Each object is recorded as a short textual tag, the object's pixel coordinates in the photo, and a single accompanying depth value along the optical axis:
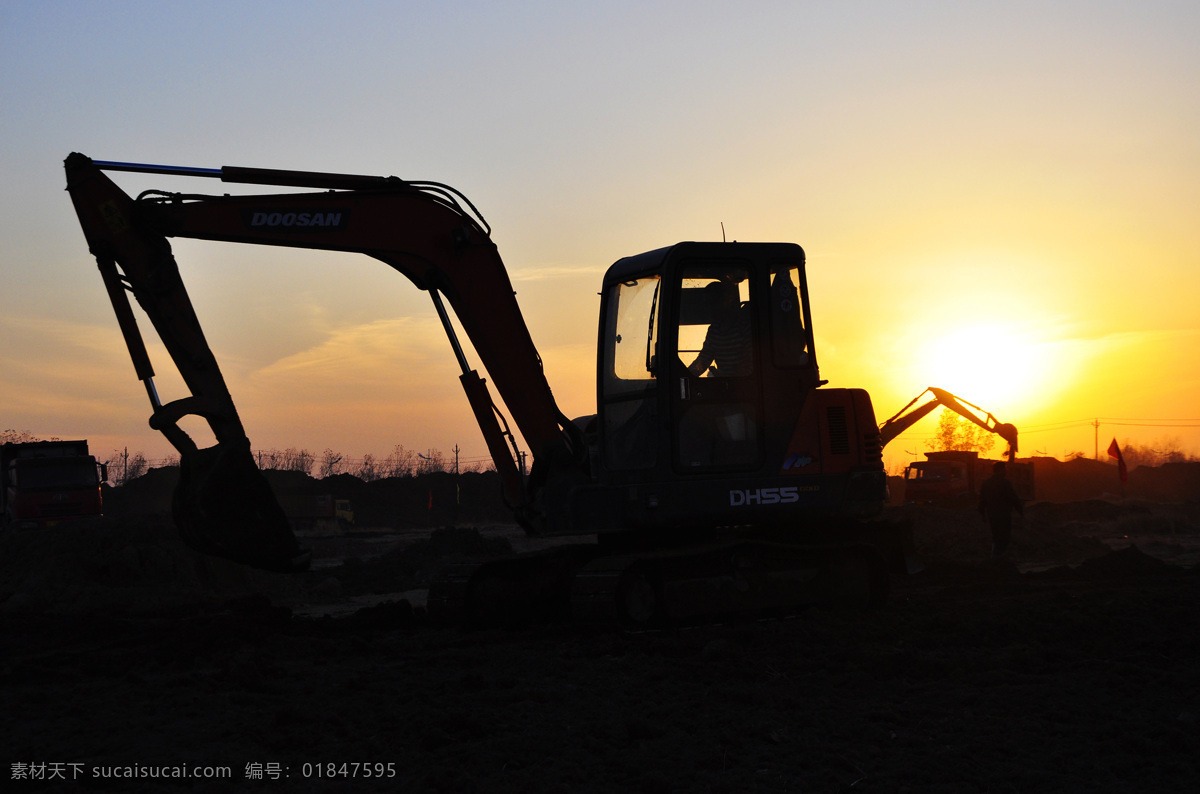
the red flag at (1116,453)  37.19
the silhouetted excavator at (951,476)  35.94
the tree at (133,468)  68.94
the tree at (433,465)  78.06
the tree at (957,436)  91.56
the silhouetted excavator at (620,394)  8.75
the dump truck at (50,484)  27.81
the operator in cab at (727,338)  9.60
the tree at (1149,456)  136.52
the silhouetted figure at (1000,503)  16.75
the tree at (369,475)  77.62
